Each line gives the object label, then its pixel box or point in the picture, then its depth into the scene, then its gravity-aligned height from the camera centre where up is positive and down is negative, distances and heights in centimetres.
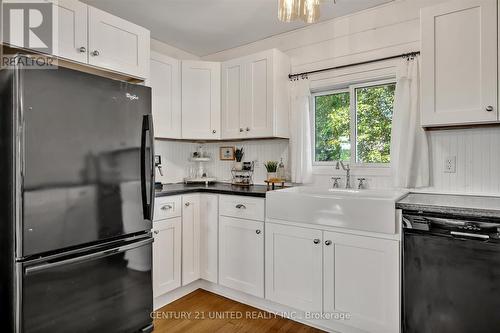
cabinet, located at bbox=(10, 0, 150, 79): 187 +88
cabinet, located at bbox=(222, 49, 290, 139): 271 +66
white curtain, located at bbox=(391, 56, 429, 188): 220 +22
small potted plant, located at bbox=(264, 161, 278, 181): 286 -4
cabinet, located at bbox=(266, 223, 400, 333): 180 -74
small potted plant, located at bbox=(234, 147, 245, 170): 313 +8
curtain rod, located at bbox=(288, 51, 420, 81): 224 +85
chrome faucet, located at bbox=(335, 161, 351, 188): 254 -9
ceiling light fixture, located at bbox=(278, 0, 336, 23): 140 +74
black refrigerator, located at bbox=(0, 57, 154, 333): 139 -19
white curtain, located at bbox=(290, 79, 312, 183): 274 +24
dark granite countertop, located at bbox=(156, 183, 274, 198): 238 -21
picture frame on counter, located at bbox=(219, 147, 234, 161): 329 +13
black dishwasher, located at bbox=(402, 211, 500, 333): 151 -60
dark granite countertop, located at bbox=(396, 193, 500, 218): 154 -23
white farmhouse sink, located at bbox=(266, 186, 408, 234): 179 -30
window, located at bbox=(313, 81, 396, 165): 250 +37
